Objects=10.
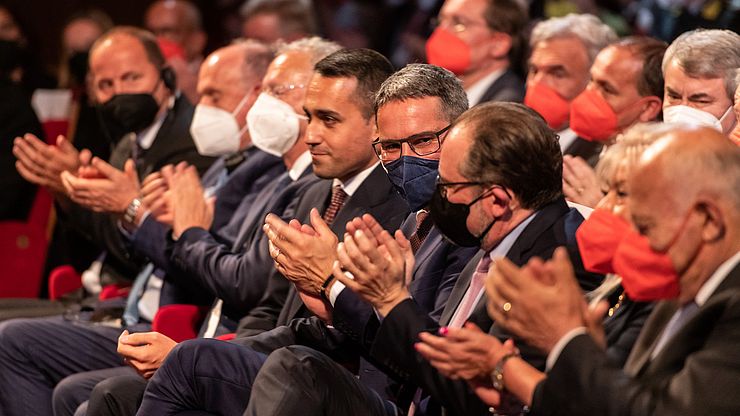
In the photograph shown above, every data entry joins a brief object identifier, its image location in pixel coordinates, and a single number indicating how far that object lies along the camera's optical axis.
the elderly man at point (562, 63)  9.71
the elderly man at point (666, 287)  4.53
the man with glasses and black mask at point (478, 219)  5.57
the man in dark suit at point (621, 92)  8.32
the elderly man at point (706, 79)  7.49
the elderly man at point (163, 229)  8.48
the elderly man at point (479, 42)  11.01
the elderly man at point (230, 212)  8.00
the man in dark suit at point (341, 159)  7.42
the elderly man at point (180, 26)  14.93
